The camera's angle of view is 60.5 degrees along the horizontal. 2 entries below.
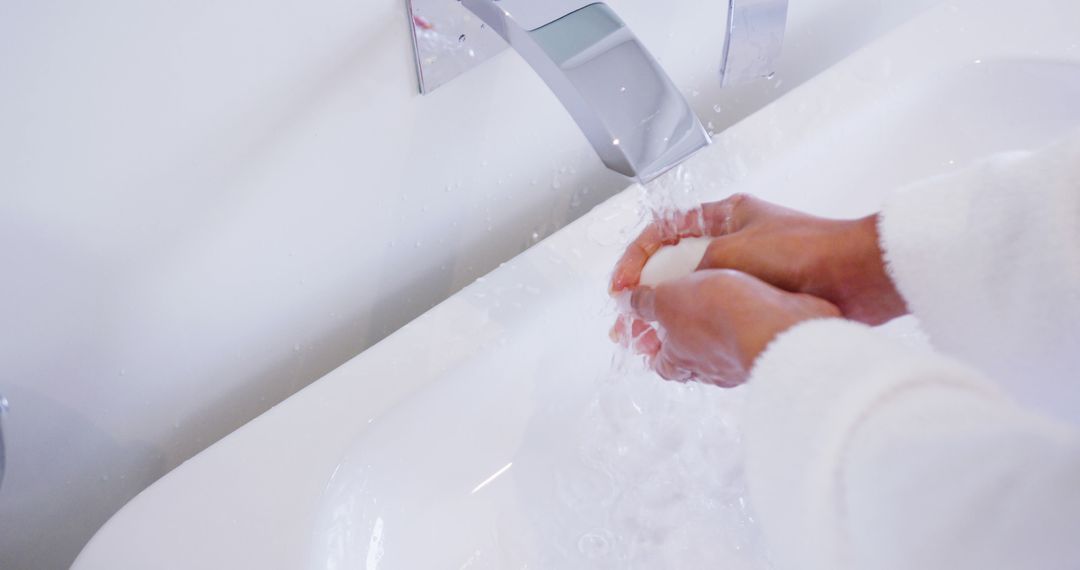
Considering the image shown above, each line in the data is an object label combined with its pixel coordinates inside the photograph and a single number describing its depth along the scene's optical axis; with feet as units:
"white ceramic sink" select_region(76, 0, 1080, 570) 1.76
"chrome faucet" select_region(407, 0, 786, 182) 1.60
